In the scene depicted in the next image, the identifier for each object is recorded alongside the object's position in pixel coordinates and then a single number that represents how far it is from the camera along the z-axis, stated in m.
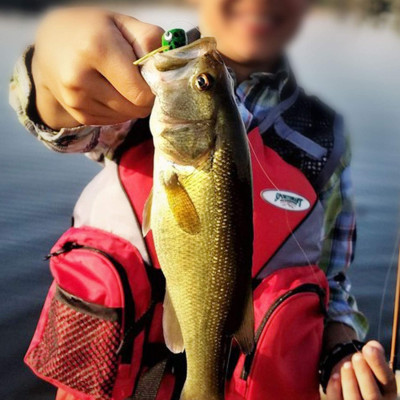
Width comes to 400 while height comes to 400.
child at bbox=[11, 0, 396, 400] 0.33
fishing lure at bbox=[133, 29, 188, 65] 0.32
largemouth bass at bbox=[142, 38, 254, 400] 0.35
